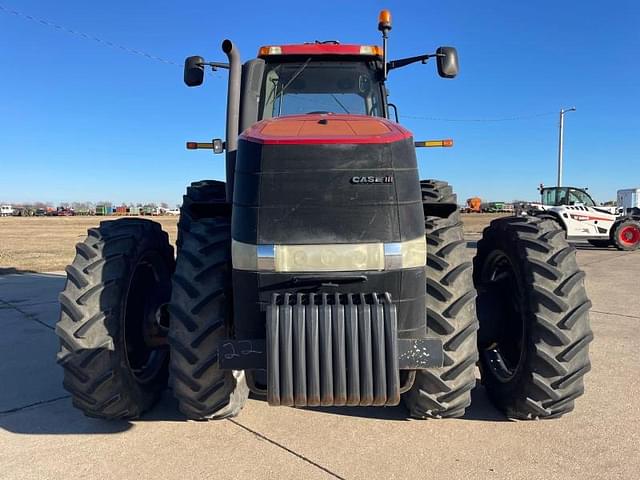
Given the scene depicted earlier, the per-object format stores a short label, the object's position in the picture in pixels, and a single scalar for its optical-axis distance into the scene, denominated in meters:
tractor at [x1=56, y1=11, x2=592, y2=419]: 2.56
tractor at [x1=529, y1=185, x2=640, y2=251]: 16.00
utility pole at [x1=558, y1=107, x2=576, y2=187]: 29.02
